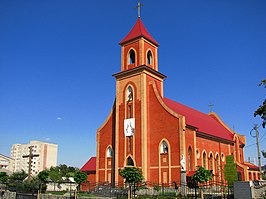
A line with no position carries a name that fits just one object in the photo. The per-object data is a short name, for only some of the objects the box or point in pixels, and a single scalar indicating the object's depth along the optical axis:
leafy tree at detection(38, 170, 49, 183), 28.53
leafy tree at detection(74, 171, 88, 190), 28.28
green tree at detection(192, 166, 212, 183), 22.17
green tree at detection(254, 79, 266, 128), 24.66
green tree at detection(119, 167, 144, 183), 23.44
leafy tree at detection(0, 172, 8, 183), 33.83
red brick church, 30.84
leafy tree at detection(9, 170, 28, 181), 44.97
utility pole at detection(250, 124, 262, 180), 36.29
